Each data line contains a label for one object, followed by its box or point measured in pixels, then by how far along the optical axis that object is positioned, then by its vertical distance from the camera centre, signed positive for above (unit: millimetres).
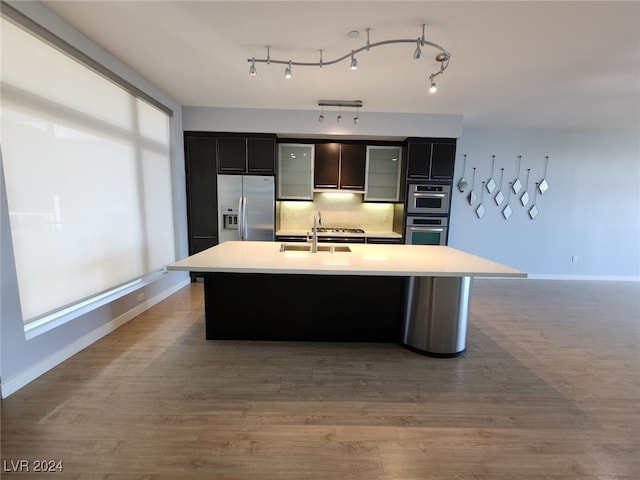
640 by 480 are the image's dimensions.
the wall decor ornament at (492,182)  5059 +467
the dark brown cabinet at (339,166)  4594 +624
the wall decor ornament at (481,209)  5121 -13
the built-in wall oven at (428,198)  4449 +131
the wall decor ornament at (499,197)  5103 +208
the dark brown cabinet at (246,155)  4320 +711
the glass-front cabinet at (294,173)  4617 +493
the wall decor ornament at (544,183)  5082 +472
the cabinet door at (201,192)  4312 +138
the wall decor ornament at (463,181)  5066 +470
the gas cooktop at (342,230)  4602 -415
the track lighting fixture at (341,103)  3820 +1361
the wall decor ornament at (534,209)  5137 +9
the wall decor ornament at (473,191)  5094 +293
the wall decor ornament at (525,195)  5115 +255
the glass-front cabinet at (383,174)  4633 +523
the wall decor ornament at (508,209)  5128 -1
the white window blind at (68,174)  1980 +203
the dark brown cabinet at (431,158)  4371 +741
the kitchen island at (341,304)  2475 -914
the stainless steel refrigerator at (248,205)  4375 -38
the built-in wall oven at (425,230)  4504 -366
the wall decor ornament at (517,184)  5078 +443
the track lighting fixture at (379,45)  2165 +1283
